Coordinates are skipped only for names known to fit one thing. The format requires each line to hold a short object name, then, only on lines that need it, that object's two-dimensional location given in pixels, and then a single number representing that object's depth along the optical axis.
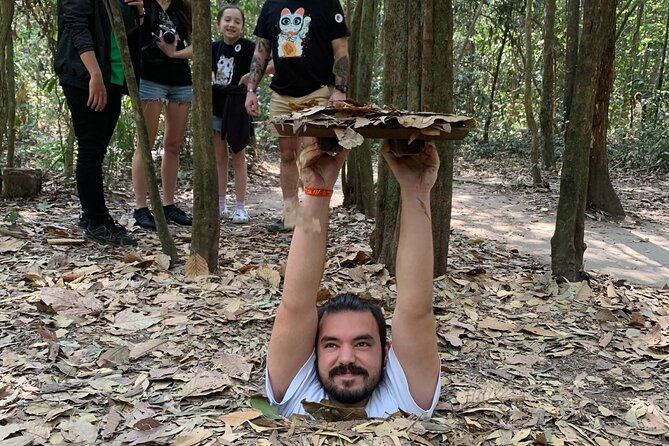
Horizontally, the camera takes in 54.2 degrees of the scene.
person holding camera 4.75
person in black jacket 4.07
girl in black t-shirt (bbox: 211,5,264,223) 5.62
